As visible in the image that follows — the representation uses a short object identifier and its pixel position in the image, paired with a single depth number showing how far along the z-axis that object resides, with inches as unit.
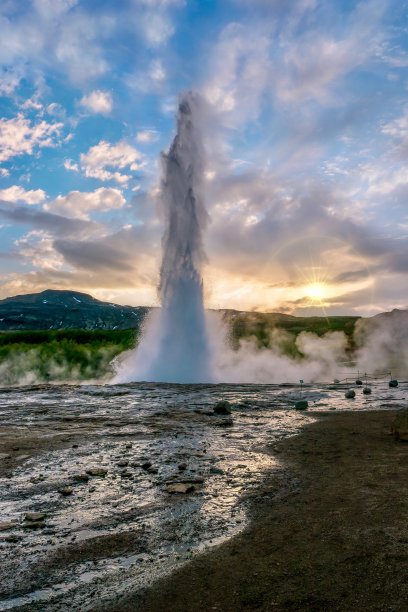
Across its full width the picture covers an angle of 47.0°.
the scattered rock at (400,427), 456.4
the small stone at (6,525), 241.0
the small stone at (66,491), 299.0
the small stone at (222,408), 724.7
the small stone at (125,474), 340.2
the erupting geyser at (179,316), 1402.6
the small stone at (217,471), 345.0
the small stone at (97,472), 347.3
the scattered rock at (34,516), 251.3
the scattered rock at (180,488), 298.5
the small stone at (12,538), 223.9
